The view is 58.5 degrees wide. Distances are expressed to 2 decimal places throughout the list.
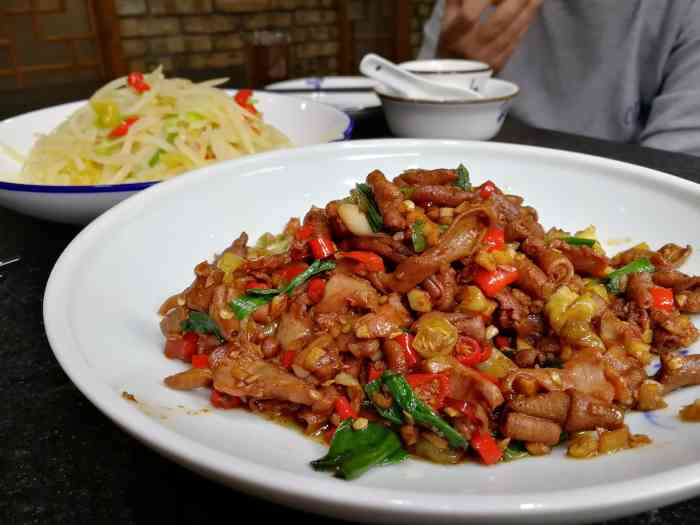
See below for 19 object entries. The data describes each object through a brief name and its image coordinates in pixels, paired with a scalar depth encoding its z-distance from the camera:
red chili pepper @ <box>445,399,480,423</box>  0.20
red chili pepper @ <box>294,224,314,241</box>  0.29
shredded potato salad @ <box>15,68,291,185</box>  0.42
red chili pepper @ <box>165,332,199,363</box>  0.24
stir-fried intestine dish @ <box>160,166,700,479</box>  0.20
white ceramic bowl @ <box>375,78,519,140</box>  0.49
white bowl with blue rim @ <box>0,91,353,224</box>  0.33
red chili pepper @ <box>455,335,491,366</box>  0.23
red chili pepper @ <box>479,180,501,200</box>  0.29
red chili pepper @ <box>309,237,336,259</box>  0.27
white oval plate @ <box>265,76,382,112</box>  0.63
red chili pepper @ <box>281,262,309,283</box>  0.27
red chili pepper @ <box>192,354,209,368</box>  0.23
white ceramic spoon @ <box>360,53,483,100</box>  0.52
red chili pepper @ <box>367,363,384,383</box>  0.22
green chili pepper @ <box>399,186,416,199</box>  0.29
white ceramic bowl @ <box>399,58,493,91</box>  0.54
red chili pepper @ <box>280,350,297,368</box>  0.23
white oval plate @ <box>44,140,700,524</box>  0.14
